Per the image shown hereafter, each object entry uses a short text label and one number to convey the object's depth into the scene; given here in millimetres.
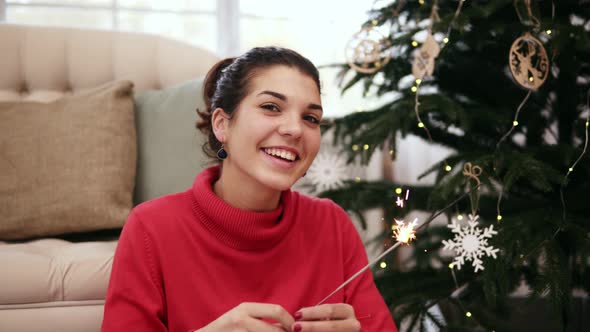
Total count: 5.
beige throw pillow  1511
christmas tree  1244
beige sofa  1270
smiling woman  1052
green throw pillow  1660
